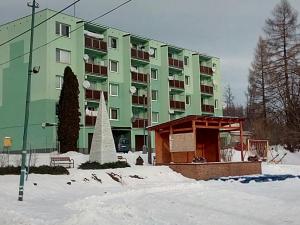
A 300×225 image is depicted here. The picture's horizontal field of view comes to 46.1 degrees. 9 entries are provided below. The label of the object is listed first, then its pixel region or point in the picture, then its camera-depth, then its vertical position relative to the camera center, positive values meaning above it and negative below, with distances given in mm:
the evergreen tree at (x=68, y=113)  28399 +3496
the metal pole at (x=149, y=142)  22850 +875
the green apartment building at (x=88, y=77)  31152 +8096
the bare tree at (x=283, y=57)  40130 +11134
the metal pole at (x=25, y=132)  11463 +809
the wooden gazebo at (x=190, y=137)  19879 +1050
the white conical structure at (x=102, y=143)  19038 +712
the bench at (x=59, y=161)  19836 -252
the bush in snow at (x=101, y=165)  18055 -478
